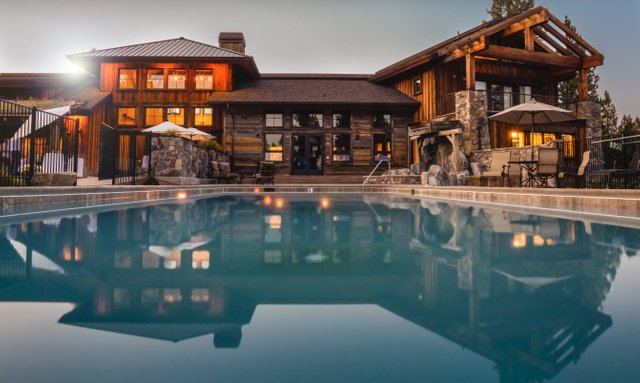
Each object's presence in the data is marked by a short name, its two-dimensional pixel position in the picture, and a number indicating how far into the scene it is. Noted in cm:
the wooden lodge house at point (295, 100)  1930
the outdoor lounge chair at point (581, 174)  1148
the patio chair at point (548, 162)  1080
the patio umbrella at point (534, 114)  1207
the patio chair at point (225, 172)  1694
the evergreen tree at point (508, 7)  3009
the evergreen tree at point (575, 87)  2930
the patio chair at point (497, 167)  1337
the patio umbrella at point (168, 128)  1581
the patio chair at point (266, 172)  1692
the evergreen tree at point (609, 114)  3053
